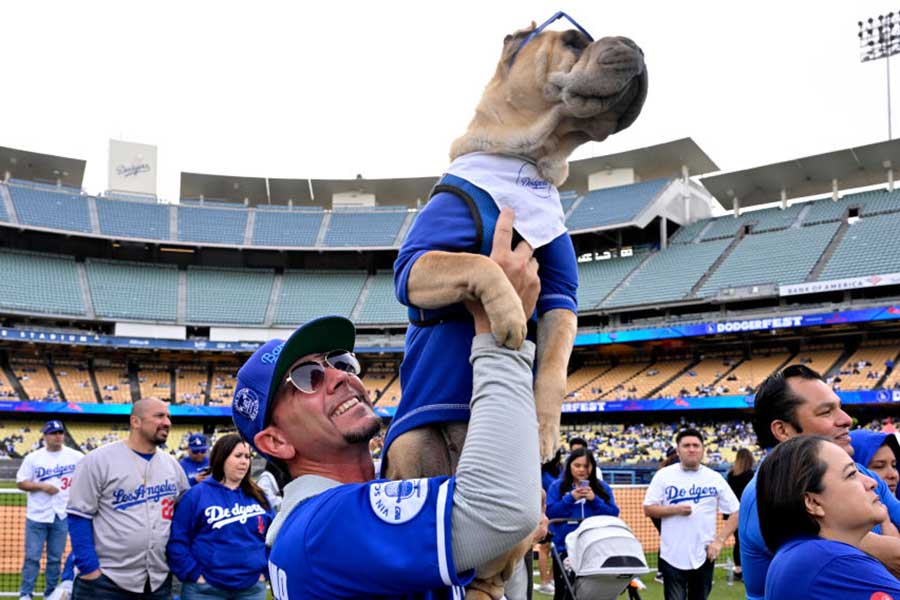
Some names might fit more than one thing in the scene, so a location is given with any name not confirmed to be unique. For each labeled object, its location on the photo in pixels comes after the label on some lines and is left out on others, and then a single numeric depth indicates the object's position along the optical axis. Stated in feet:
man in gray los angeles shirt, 16.33
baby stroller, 19.38
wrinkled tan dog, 6.59
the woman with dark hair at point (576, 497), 24.31
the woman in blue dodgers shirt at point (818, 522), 7.59
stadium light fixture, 121.19
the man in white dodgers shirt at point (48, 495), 27.91
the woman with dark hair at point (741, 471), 27.28
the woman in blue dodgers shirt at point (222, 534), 16.83
